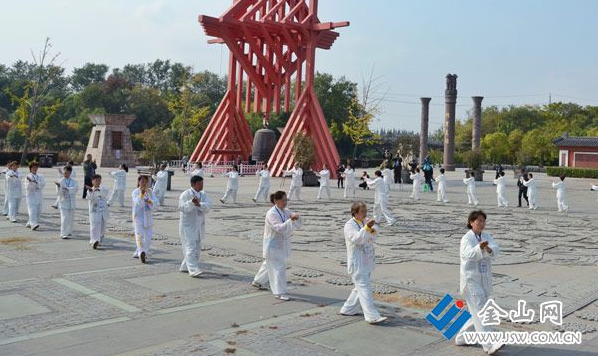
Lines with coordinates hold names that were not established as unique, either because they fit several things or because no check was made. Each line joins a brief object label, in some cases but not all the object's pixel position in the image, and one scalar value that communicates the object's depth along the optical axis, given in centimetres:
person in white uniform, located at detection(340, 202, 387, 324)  730
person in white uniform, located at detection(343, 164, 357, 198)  2628
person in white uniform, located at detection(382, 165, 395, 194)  2688
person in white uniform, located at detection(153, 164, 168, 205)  2102
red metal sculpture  3650
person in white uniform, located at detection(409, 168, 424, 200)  2642
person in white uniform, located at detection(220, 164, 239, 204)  2148
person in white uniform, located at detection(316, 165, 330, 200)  2498
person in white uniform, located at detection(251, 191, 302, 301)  840
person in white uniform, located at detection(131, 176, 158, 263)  1075
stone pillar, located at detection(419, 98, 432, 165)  6281
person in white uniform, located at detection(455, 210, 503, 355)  651
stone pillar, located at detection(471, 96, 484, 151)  6231
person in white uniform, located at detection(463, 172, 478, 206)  2409
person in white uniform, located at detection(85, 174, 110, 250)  1219
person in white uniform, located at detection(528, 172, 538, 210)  2327
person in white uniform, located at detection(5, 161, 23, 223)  1603
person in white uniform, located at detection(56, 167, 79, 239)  1329
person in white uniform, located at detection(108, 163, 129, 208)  2034
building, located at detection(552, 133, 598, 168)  5584
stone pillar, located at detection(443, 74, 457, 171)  5488
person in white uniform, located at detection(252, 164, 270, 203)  2241
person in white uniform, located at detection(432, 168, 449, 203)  2542
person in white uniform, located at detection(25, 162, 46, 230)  1460
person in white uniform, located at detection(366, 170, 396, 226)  1734
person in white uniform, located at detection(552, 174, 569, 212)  2247
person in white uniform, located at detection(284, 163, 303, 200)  2377
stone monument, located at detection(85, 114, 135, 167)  4722
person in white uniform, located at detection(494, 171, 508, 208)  2371
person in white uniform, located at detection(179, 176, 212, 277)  977
